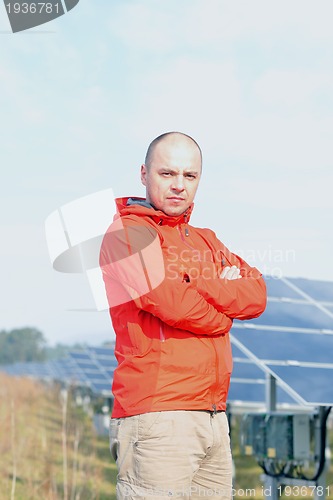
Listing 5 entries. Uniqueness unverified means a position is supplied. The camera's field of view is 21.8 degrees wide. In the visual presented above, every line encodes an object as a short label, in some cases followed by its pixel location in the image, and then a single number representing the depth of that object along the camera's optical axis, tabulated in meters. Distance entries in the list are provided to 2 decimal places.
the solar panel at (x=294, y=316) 7.14
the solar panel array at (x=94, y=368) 16.77
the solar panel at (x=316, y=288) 7.81
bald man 2.94
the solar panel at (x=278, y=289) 7.88
